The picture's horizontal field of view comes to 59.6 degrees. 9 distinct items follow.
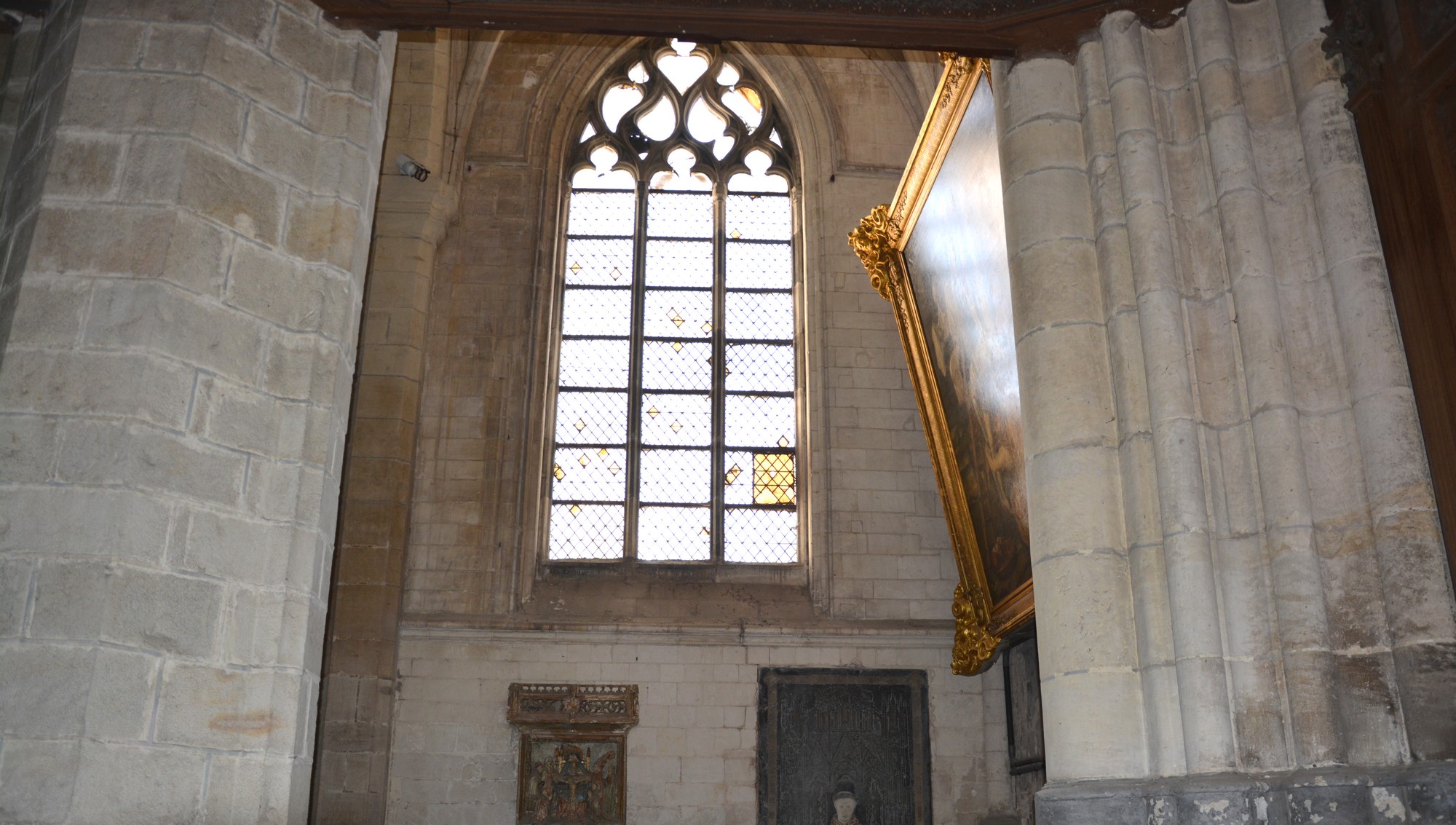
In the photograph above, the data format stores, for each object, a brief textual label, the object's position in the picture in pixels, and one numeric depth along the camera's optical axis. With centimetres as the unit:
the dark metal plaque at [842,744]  832
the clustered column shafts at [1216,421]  330
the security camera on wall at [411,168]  904
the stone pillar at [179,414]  322
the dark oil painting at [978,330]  630
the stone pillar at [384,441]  796
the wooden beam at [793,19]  425
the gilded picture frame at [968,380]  634
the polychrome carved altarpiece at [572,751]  821
